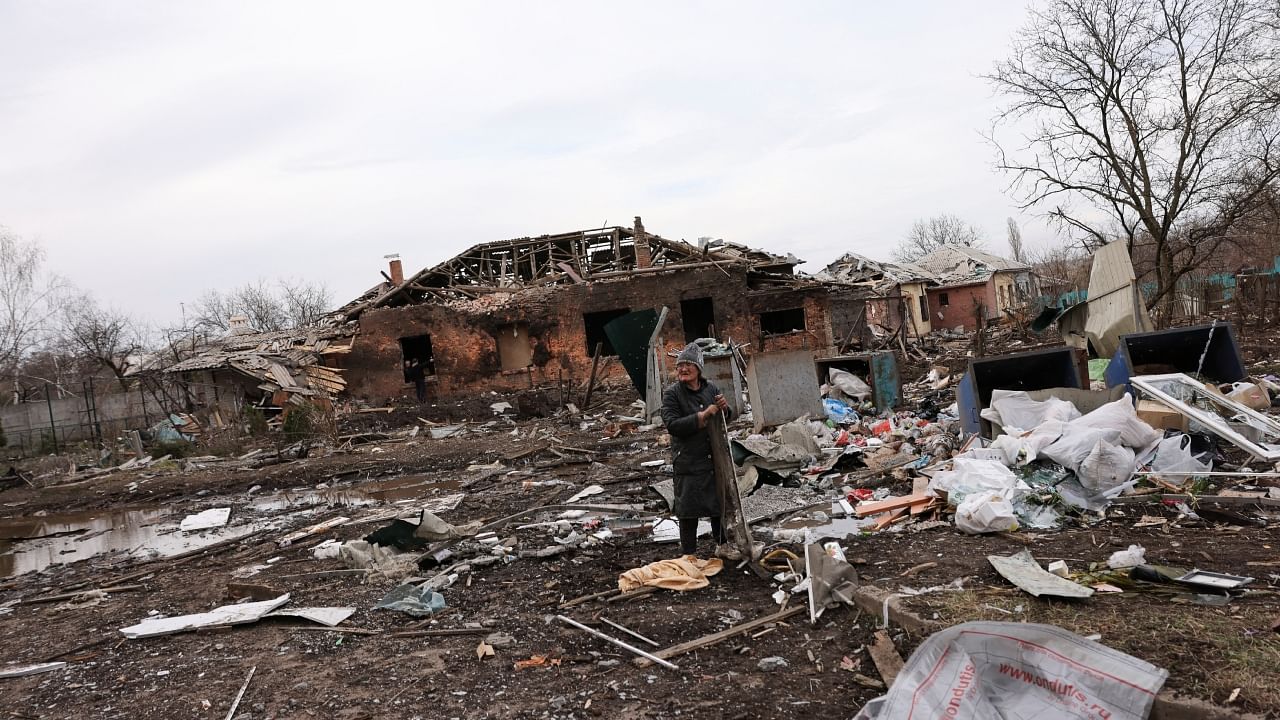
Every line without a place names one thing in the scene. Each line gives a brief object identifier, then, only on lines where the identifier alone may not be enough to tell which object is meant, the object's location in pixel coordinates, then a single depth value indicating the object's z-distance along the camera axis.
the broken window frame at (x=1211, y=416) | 5.77
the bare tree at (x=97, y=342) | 30.73
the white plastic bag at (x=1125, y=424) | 6.20
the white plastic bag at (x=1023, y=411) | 7.03
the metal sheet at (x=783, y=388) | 11.10
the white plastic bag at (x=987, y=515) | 5.40
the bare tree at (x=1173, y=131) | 15.14
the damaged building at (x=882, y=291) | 34.16
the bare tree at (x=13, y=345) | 30.14
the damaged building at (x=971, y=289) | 41.78
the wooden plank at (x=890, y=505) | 6.35
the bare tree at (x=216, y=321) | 38.07
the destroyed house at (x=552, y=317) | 23.44
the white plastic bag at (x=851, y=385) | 12.56
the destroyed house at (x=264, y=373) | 21.50
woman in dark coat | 5.52
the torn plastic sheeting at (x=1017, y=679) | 2.82
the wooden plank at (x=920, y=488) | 6.18
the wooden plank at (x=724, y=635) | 4.11
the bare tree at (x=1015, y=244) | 75.25
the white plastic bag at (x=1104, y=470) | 5.89
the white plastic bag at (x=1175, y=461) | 5.94
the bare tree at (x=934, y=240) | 69.50
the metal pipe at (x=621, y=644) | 3.99
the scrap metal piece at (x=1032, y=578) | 3.87
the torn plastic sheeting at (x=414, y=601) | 5.23
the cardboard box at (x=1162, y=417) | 6.54
